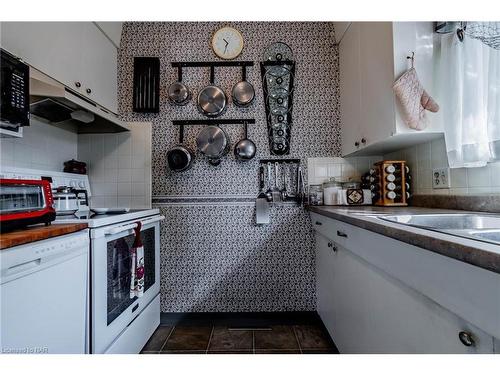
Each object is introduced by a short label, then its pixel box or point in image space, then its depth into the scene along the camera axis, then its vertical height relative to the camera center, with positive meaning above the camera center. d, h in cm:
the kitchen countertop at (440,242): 46 -12
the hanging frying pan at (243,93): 198 +75
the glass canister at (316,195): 194 -3
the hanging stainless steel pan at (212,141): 194 +38
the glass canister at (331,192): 186 -1
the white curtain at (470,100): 112 +40
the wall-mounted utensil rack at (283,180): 200 +9
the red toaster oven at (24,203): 83 -3
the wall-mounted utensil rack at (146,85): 203 +84
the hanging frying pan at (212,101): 198 +70
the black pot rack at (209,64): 201 +99
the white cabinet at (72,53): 126 +80
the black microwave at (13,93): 104 +42
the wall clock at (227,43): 202 +116
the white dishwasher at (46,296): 74 -34
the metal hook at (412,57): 127 +65
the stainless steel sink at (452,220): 101 -13
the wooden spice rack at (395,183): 165 +4
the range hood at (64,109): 126 +49
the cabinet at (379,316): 59 -40
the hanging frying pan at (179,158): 194 +26
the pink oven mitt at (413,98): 122 +43
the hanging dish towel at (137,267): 137 -40
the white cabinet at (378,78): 129 +63
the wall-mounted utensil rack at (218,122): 201 +54
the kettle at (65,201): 141 -4
